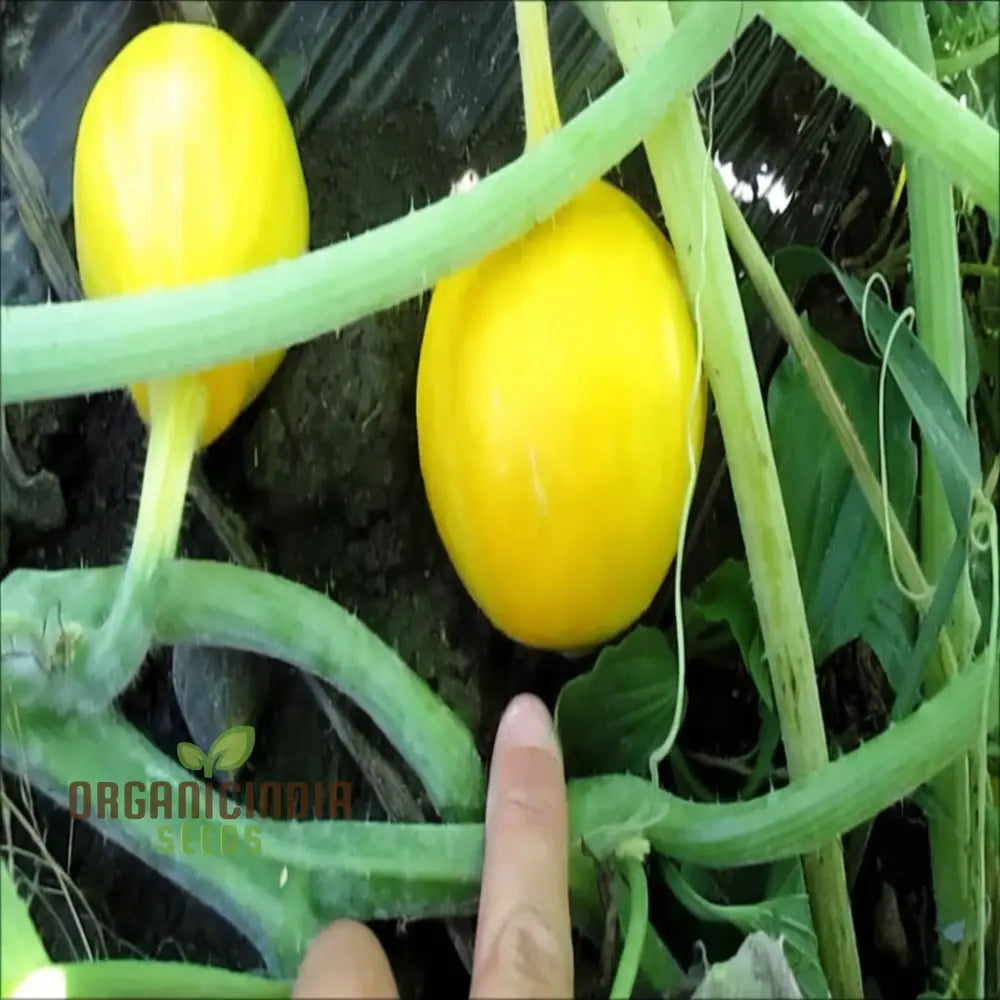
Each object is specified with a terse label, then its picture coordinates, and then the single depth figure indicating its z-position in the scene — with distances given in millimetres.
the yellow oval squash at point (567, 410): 471
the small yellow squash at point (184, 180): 472
